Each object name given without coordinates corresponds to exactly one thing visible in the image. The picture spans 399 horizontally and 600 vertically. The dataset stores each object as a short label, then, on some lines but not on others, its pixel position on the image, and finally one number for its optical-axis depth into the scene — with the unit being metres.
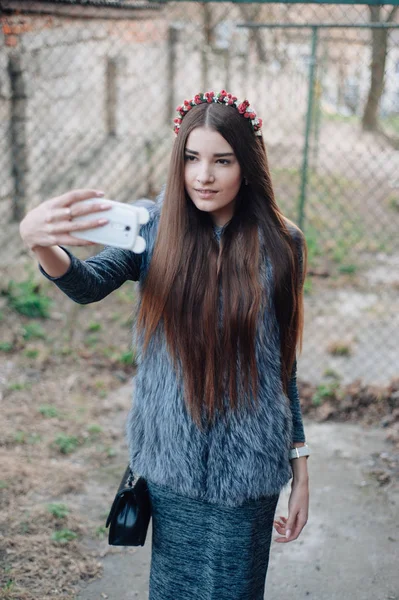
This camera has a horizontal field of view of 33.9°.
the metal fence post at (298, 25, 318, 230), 4.09
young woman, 1.61
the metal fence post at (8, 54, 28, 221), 4.48
